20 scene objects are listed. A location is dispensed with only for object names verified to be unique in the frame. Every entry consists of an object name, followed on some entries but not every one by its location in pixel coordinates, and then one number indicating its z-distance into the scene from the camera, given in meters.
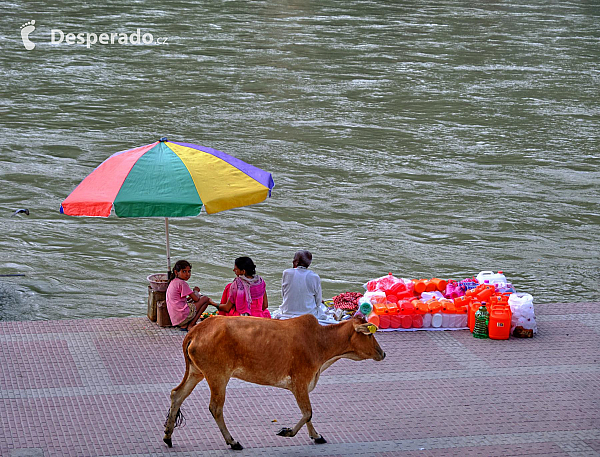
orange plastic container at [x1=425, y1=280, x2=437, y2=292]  20.56
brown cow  13.45
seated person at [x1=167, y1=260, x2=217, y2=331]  18.58
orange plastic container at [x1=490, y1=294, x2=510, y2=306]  19.08
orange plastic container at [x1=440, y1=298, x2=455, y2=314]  19.28
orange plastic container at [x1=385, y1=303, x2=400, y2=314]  19.23
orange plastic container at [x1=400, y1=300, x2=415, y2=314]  19.23
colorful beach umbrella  17.36
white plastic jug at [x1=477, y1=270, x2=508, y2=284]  20.91
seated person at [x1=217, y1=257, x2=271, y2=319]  18.36
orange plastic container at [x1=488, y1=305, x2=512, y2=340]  18.75
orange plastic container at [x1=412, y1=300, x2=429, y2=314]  19.20
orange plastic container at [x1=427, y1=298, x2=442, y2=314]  19.23
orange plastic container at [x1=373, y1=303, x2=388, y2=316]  19.22
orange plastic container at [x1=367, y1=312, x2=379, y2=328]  19.16
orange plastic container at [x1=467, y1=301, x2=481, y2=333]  19.05
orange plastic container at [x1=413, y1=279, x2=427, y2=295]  20.41
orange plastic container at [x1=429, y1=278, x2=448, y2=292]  20.58
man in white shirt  18.08
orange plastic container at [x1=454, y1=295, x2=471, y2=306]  19.50
